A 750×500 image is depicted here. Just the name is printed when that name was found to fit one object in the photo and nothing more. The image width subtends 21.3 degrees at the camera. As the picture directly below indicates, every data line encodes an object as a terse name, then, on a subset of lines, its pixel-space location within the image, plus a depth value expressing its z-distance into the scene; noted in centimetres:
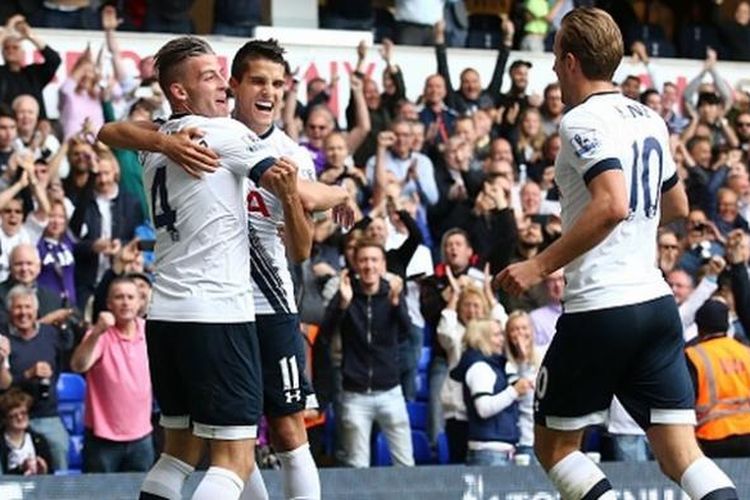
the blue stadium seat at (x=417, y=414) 1477
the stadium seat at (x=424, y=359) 1516
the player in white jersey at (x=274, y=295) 871
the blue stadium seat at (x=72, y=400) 1398
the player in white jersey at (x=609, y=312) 784
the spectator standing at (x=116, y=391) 1284
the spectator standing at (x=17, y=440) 1267
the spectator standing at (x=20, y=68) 1634
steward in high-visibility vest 1351
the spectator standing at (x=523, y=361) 1393
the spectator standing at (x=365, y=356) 1380
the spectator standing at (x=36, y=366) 1289
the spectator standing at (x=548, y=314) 1473
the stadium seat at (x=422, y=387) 1506
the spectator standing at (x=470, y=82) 1873
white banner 1880
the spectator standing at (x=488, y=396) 1351
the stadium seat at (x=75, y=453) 1355
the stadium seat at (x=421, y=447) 1460
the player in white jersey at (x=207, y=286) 794
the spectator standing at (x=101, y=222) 1448
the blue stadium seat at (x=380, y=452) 1431
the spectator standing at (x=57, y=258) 1416
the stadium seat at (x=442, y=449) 1441
